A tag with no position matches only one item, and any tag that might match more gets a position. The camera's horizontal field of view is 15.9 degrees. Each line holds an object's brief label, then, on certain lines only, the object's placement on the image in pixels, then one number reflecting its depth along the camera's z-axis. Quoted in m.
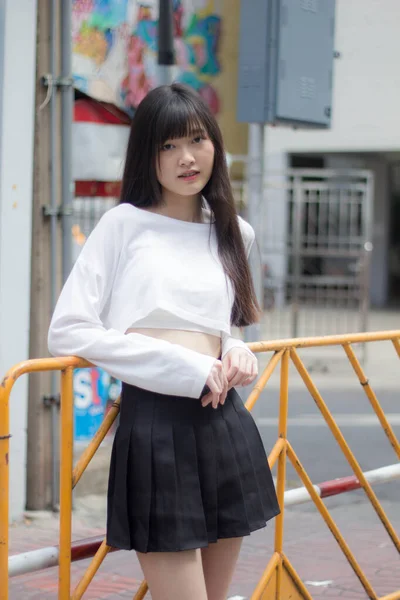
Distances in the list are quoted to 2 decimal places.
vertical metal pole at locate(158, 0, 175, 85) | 9.02
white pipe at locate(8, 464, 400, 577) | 3.74
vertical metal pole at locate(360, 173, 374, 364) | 17.01
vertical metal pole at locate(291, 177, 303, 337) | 17.15
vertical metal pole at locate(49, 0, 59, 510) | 7.47
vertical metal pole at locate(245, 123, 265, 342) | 7.29
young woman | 3.54
